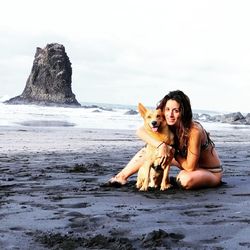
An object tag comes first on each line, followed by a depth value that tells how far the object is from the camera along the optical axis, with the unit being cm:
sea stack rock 6259
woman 581
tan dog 577
